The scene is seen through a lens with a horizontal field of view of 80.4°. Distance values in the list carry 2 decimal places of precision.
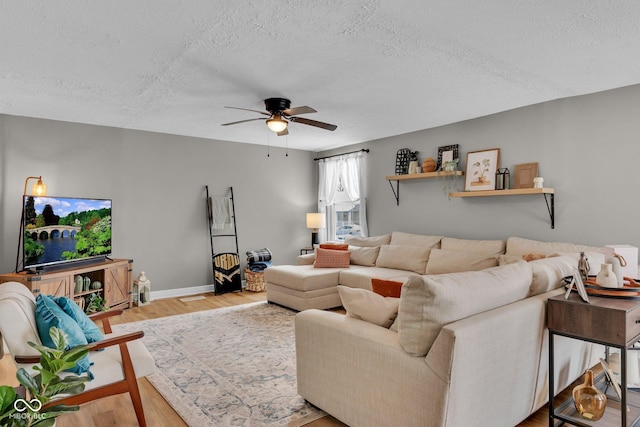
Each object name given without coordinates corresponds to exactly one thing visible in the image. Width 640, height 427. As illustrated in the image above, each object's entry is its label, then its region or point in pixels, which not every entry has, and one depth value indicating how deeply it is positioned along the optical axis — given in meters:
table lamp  6.65
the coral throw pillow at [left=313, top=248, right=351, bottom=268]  5.27
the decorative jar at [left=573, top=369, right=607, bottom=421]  2.13
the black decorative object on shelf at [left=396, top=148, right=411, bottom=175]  5.62
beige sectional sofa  1.74
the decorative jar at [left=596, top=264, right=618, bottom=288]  2.23
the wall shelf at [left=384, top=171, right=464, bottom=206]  4.96
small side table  1.94
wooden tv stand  3.99
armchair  1.88
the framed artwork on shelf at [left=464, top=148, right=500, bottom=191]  4.62
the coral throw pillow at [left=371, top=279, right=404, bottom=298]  2.34
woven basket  6.05
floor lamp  4.43
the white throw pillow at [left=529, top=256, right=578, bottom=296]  2.35
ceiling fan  3.81
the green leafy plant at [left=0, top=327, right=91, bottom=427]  0.77
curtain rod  6.32
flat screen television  4.19
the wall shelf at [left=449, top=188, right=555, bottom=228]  4.02
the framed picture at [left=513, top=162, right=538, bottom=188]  4.25
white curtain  6.41
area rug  2.43
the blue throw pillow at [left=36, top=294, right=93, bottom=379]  1.97
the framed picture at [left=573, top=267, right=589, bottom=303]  2.10
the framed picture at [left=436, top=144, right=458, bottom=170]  5.05
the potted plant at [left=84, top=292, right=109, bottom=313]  4.61
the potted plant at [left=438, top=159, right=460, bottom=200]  4.91
